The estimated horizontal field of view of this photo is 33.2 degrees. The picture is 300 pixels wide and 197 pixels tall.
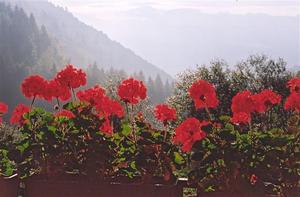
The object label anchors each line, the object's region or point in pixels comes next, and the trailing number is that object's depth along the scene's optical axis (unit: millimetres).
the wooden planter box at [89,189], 2043
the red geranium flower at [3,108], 2391
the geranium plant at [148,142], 1997
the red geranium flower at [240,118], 2100
